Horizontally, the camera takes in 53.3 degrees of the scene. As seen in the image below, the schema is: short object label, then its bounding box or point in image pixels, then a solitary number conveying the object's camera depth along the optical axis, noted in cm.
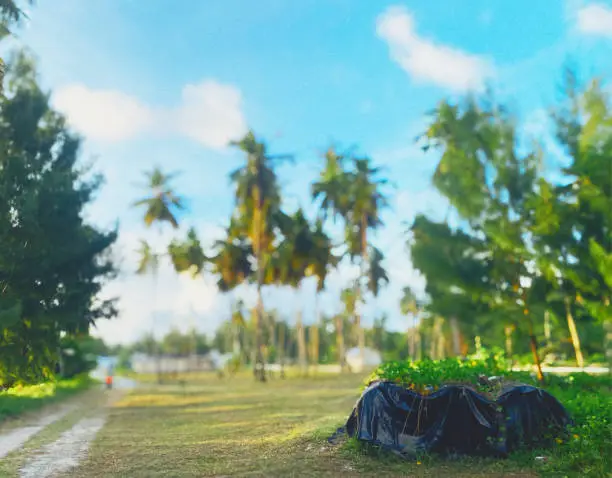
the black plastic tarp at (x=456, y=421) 971
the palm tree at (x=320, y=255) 4775
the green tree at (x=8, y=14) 1167
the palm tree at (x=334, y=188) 4934
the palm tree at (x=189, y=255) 5425
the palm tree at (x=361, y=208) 4950
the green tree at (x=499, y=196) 2344
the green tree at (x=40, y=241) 1199
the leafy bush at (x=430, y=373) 1034
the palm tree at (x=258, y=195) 4497
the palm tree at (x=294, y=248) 4706
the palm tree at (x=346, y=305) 5182
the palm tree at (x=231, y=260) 4781
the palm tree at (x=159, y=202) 5200
